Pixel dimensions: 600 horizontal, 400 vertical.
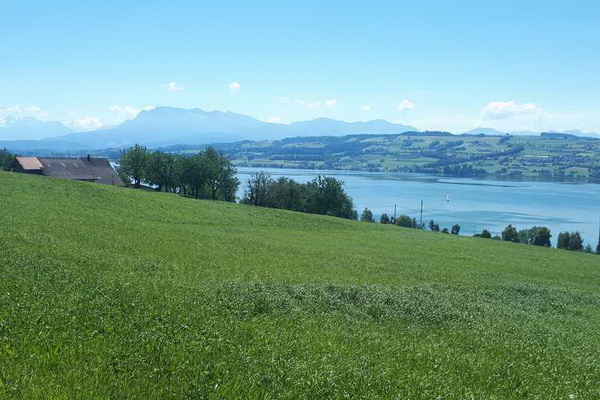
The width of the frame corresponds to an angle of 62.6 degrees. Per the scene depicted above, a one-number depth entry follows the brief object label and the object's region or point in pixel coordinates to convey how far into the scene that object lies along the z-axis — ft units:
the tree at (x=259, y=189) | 371.56
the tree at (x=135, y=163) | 322.55
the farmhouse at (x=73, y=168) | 308.81
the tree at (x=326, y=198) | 346.54
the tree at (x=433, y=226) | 406.29
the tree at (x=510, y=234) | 334.03
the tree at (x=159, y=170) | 321.52
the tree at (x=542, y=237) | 313.53
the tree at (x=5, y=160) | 387.34
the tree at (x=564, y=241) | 342.03
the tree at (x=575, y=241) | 345.29
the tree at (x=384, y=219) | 415.42
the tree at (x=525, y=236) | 354.45
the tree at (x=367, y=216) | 414.80
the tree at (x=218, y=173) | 324.80
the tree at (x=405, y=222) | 391.53
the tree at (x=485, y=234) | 309.51
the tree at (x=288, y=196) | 360.69
